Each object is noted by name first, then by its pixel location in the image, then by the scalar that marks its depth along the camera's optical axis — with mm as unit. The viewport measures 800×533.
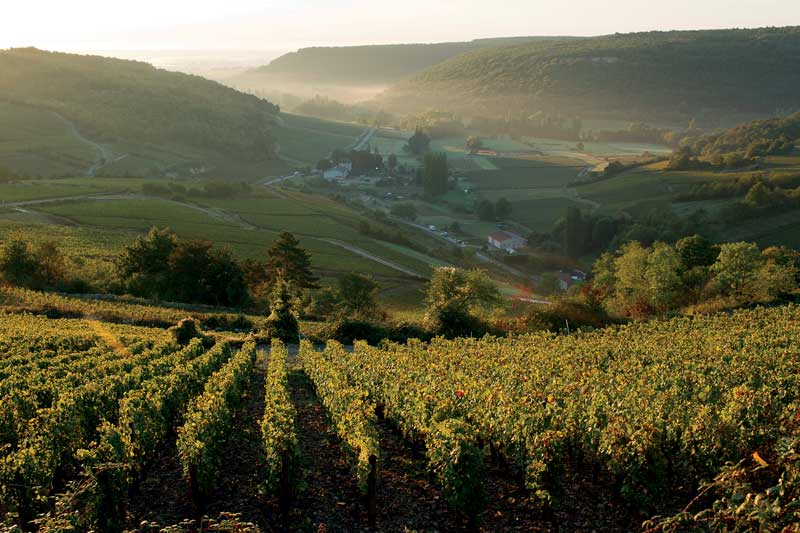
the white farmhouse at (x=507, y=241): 122375
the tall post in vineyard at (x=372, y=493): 14206
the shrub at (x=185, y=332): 37469
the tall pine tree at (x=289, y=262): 64438
